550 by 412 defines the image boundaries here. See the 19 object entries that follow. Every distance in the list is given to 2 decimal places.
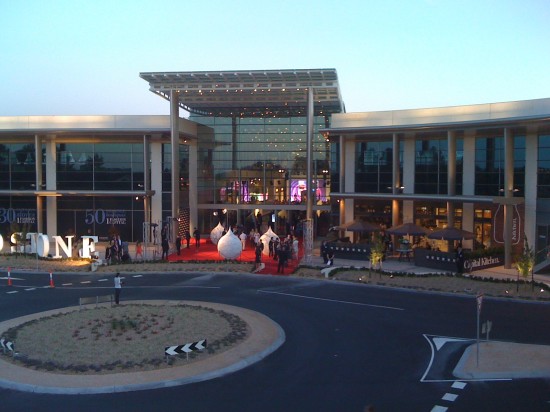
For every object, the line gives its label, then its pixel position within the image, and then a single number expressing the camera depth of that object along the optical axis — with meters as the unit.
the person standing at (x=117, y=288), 21.83
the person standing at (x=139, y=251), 36.97
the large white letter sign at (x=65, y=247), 35.72
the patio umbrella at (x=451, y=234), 32.80
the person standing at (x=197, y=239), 41.00
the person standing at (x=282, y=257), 30.77
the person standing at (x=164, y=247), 34.81
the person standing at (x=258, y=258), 31.64
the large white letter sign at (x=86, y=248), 35.31
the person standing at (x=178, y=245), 37.44
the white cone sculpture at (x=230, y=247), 34.19
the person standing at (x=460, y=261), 29.77
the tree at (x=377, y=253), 28.91
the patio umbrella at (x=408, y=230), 34.66
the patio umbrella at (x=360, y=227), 36.59
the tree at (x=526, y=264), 24.59
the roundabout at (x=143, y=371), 12.98
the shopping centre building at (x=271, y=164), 34.41
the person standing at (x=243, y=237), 39.22
